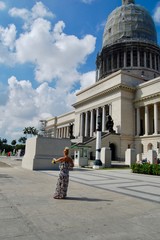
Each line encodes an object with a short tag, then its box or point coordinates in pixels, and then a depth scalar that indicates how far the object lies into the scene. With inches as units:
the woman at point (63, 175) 299.6
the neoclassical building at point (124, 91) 1869.7
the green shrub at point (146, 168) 761.3
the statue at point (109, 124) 1873.8
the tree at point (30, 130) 4673.5
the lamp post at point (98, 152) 1053.2
